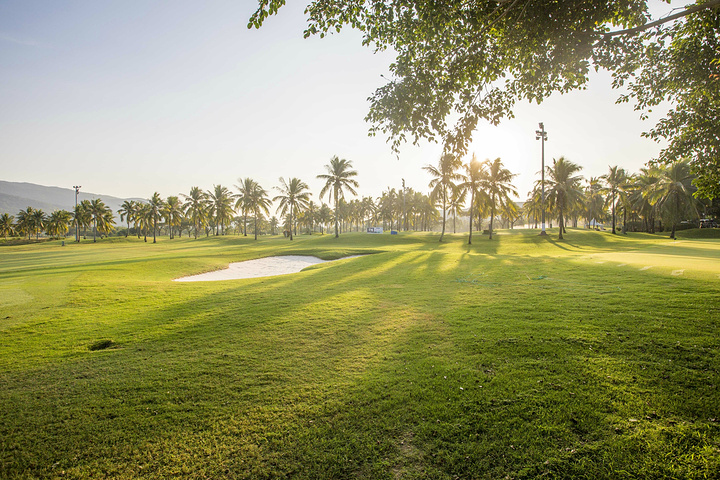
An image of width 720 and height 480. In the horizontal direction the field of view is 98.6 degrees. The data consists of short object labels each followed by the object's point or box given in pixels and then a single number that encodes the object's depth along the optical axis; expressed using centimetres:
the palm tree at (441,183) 4340
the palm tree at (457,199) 4122
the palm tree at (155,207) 7338
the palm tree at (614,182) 4884
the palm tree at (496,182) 4034
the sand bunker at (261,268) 2009
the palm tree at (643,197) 5119
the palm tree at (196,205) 7420
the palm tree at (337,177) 5157
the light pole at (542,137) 4153
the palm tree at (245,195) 6488
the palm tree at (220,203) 7306
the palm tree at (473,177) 3959
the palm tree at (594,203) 7519
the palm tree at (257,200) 6519
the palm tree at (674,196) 4366
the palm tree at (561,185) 4366
